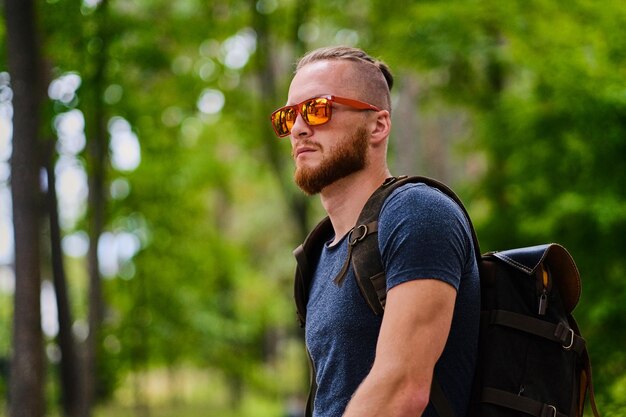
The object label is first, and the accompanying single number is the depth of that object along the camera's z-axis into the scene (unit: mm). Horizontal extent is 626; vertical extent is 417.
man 4437
